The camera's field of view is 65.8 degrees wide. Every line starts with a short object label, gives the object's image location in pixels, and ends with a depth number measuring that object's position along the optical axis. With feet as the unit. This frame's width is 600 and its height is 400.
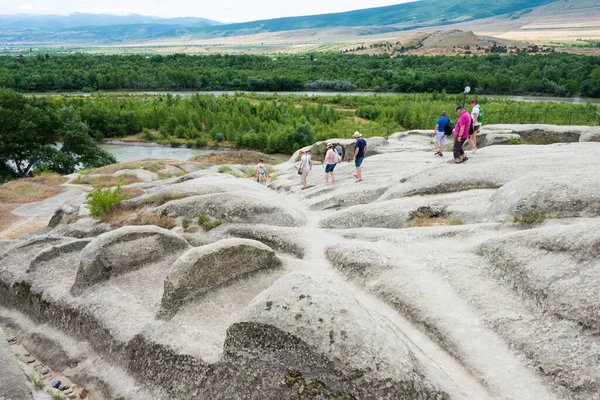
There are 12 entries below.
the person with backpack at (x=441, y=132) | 81.35
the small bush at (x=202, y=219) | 68.15
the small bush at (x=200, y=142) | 256.73
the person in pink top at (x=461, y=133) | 68.59
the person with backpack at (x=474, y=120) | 78.33
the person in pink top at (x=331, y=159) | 83.15
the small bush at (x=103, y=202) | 74.69
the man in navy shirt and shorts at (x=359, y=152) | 76.38
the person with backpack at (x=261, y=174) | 91.76
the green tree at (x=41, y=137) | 169.58
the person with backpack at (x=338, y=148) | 104.65
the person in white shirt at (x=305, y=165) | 86.07
